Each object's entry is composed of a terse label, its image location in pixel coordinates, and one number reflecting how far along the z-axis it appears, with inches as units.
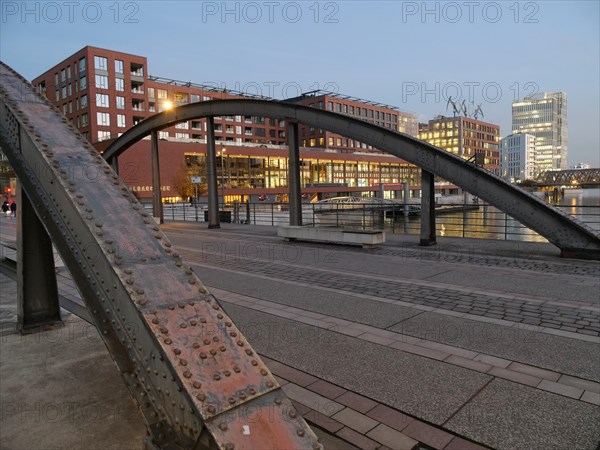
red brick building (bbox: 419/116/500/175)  5634.8
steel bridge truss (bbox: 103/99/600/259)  457.4
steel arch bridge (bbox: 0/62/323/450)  92.4
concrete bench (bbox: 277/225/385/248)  566.3
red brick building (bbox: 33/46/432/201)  2817.4
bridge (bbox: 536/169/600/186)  4242.1
